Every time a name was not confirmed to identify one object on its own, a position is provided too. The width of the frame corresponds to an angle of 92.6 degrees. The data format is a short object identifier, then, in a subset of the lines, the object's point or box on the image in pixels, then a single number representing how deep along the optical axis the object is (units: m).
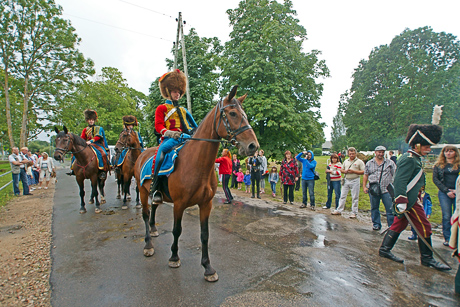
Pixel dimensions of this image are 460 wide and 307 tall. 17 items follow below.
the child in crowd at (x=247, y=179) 10.95
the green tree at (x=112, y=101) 31.36
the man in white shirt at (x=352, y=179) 6.98
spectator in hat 5.71
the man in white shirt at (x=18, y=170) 9.36
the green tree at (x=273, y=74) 13.65
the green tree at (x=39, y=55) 18.38
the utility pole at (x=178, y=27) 12.32
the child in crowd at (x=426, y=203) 5.66
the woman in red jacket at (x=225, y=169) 8.56
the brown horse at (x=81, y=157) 6.59
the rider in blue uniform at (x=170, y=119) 3.78
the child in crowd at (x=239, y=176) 11.86
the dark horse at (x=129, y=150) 7.27
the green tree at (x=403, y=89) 27.00
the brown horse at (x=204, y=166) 3.04
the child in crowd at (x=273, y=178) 10.35
